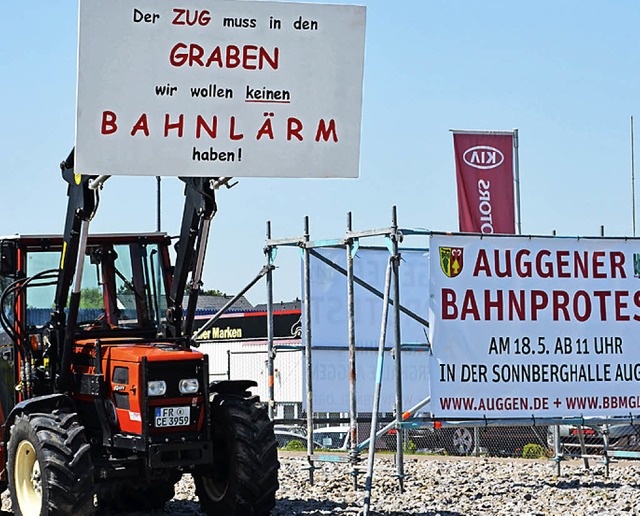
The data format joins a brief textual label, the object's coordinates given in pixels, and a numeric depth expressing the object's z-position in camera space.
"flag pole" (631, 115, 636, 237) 32.46
